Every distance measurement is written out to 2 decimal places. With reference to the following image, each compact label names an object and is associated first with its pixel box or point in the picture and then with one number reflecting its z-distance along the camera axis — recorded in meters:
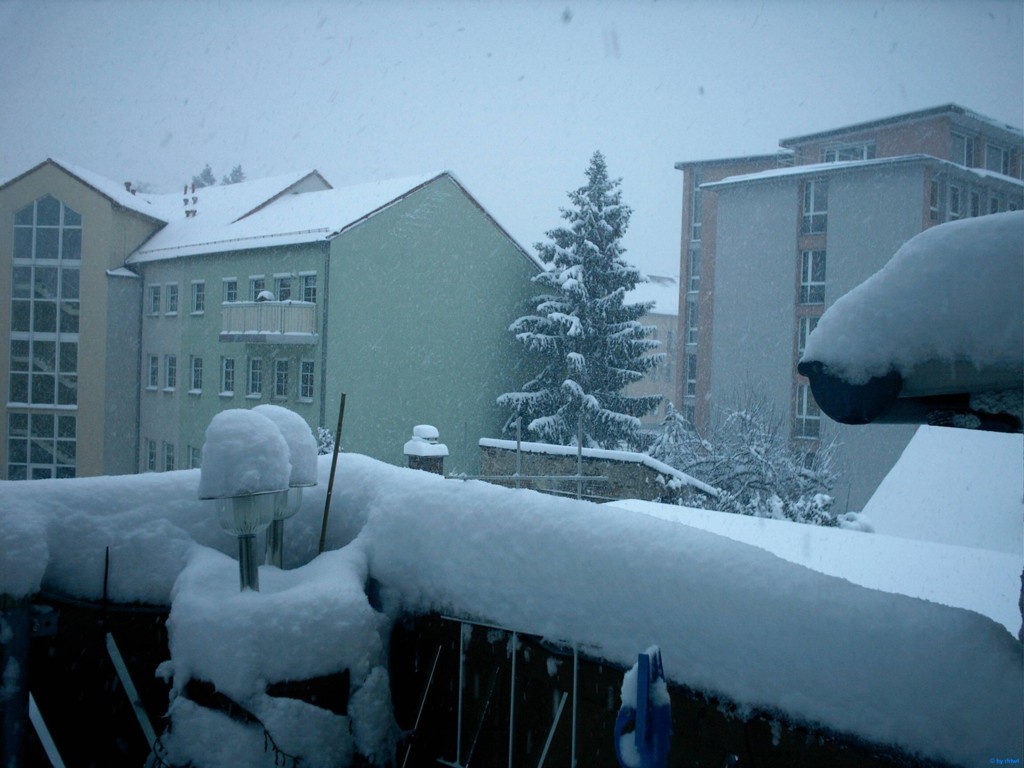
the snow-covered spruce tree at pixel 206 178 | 53.34
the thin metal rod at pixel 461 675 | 2.37
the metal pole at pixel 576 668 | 2.08
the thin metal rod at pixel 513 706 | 2.23
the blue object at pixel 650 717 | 1.50
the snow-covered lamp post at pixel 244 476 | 2.38
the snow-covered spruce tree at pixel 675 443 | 14.42
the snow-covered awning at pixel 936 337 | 1.39
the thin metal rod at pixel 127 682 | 2.43
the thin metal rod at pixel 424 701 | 2.45
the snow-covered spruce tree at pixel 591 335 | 20.41
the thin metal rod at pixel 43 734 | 2.33
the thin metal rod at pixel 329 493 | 2.74
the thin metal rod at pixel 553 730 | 2.12
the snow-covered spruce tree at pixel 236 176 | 52.44
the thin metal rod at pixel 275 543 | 2.67
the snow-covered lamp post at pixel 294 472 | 2.64
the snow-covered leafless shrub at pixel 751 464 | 12.74
